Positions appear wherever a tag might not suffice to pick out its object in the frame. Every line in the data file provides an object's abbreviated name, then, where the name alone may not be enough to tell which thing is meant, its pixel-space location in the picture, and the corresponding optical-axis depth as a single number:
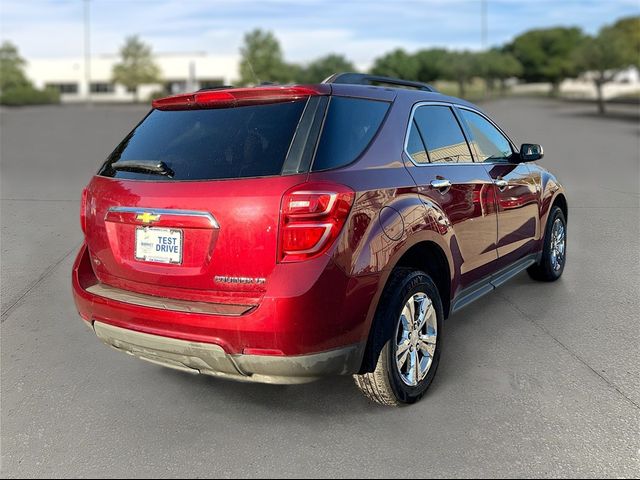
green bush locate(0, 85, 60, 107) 59.29
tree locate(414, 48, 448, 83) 98.08
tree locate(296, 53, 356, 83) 82.32
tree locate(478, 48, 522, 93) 63.88
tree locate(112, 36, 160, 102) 73.75
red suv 2.92
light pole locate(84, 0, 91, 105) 72.65
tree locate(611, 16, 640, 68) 76.18
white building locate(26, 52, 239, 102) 79.69
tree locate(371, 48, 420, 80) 90.00
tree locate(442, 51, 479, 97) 61.69
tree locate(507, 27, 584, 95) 96.44
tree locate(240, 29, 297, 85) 65.38
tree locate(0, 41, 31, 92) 72.62
